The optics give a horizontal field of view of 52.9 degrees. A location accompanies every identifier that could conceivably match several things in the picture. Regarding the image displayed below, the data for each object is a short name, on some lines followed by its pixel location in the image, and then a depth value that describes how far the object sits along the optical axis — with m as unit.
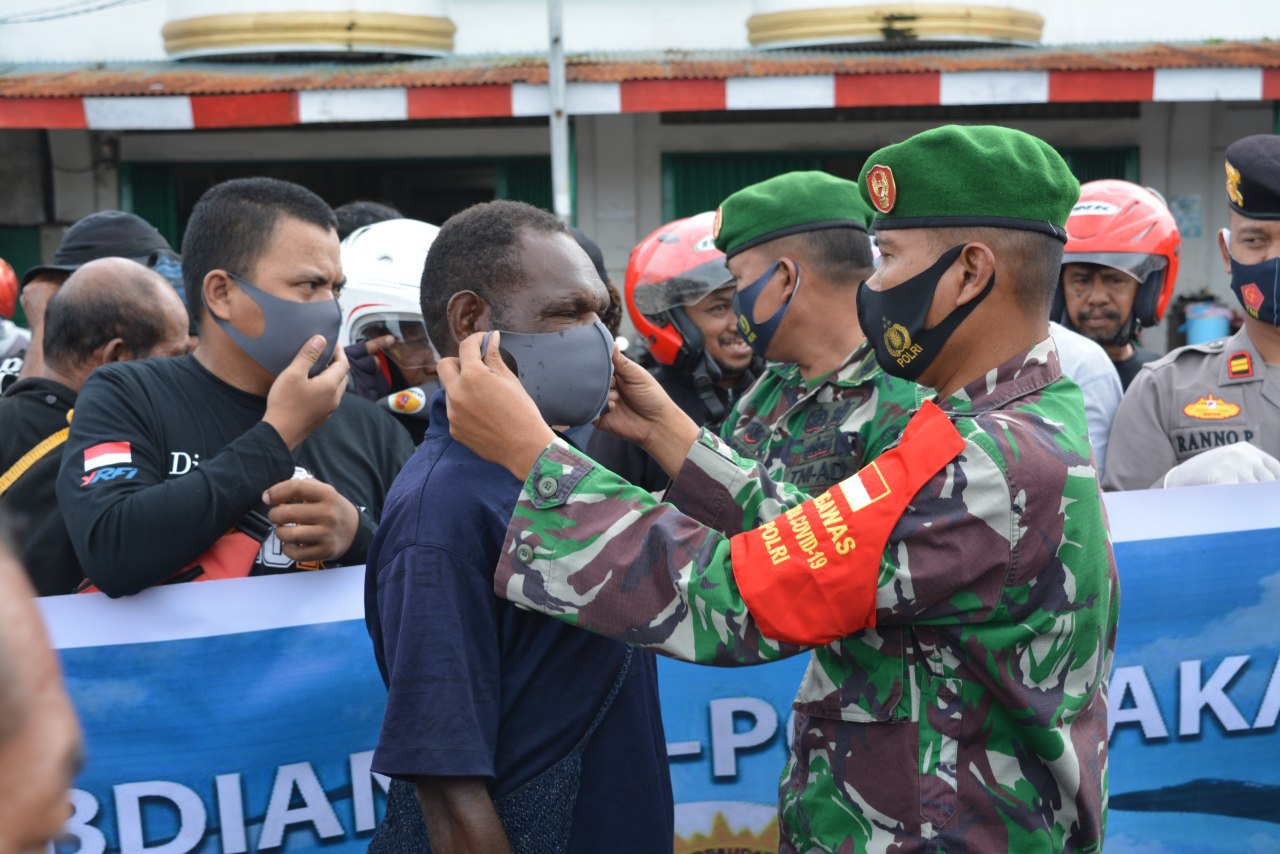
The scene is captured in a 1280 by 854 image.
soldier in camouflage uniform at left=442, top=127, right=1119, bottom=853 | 1.68
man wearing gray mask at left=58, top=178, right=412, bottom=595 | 2.31
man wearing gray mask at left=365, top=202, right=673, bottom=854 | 1.75
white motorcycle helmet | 3.76
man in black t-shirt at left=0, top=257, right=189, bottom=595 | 2.71
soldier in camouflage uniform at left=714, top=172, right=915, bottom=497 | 3.03
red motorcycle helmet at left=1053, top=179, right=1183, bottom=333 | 4.31
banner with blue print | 2.44
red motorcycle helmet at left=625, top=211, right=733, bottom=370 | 4.02
